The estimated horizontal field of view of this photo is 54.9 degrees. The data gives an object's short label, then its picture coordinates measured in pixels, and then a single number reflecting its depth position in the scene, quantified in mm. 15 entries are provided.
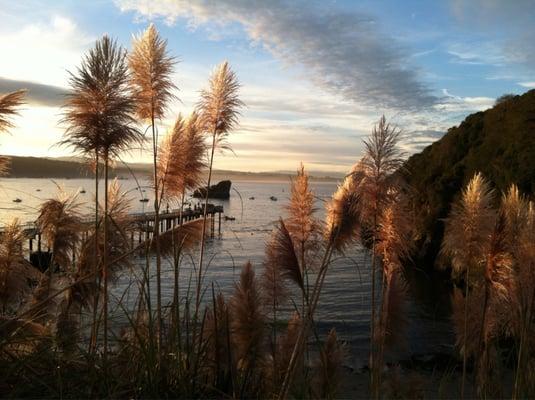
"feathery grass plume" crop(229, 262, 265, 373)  3916
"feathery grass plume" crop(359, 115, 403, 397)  3816
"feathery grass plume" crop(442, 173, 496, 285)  4289
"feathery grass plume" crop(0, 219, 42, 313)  4812
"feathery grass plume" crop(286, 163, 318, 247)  3812
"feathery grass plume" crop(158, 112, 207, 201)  4848
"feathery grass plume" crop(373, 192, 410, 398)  4020
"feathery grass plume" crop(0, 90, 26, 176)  3840
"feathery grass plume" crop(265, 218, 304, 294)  3150
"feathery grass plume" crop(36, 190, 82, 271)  5098
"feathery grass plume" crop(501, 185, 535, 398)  3627
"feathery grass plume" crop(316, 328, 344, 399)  4012
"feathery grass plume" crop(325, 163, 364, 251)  3266
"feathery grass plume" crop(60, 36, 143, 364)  3822
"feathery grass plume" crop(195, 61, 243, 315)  5027
